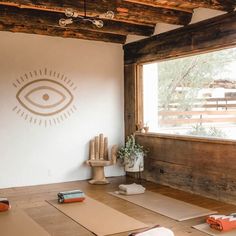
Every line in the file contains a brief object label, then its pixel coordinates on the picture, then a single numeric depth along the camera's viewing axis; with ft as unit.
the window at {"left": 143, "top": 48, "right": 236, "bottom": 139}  18.31
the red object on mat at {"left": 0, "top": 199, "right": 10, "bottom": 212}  16.14
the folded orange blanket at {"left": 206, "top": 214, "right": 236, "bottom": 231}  13.52
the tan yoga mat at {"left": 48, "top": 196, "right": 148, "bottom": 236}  13.91
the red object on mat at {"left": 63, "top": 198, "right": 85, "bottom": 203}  17.58
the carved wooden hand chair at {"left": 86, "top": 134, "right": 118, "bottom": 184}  22.86
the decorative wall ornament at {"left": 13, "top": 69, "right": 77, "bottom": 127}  22.08
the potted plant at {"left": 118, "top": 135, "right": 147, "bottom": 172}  22.39
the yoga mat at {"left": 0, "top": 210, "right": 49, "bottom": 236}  13.19
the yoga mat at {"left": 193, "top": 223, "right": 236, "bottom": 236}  13.17
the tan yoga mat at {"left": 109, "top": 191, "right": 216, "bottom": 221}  15.64
